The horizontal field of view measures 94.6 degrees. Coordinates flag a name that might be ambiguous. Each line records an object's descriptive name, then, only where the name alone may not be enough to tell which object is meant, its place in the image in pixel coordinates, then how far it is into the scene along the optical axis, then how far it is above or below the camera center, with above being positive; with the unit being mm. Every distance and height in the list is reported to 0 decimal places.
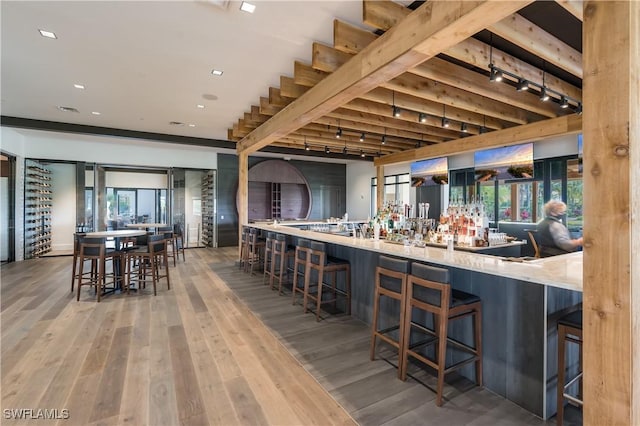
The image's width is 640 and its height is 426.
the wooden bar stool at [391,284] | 2375 -618
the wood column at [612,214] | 1276 -6
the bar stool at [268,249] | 5030 -642
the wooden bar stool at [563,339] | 1754 -765
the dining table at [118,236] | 4435 -349
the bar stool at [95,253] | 4180 -569
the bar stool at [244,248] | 6043 -751
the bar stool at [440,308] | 2055 -693
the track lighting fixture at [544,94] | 3816 +1551
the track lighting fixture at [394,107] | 4668 +1701
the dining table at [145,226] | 6783 -303
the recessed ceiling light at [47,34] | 3137 +1923
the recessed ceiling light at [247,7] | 2676 +1893
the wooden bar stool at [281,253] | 4530 -635
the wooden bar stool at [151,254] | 4636 -654
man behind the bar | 3311 -244
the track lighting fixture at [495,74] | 3158 +1487
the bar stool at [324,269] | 3549 -683
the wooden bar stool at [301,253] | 3967 -578
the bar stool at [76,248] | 4512 -540
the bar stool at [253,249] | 5789 -774
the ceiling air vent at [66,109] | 5508 +1977
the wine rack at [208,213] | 9602 -1
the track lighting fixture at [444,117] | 5332 +1761
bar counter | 1931 -711
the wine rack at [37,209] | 7426 +108
